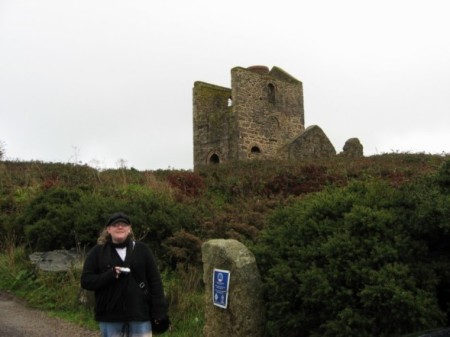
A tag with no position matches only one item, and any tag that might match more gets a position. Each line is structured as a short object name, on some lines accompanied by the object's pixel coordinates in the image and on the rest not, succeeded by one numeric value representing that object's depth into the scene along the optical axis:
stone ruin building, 26.75
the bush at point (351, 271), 4.64
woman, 4.45
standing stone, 5.66
